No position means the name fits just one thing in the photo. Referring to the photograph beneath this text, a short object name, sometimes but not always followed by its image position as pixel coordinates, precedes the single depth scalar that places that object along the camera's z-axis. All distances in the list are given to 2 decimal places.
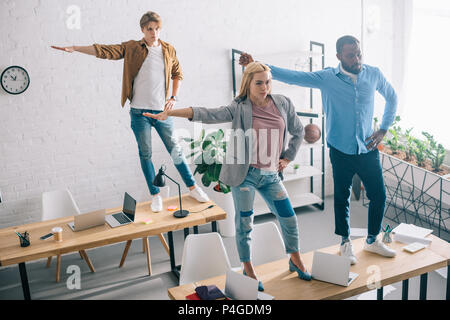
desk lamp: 3.62
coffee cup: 3.45
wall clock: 4.20
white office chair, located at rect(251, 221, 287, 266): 3.41
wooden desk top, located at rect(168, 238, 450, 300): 2.73
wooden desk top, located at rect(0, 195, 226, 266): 3.34
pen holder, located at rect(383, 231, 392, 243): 3.29
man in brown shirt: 3.47
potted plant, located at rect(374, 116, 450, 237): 4.69
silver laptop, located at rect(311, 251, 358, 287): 2.75
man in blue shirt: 3.11
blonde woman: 2.80
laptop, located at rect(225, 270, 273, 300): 2.52
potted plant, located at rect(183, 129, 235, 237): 4.52
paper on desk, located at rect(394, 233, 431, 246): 3.26
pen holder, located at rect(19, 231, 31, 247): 3.42
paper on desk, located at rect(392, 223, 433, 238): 3.33
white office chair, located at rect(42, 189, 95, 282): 4.36
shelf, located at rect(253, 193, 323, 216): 5.47
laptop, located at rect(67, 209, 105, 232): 3.63
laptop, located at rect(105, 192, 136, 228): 3.75
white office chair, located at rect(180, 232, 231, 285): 3.26
